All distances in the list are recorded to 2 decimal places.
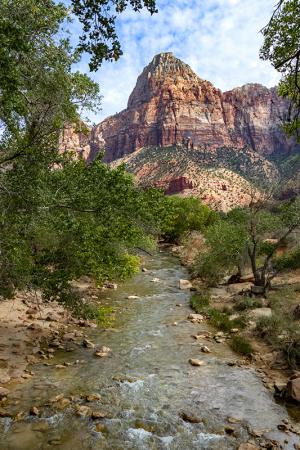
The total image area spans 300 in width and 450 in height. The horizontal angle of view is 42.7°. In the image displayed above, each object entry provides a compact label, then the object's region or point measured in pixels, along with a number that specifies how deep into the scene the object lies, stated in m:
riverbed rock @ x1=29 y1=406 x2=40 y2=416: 10.99
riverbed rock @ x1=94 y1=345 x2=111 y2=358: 15.76
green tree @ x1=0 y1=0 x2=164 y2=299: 9.55
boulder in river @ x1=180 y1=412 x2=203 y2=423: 10.94
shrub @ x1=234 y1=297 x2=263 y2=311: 21.58
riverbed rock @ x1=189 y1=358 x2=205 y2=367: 15.16
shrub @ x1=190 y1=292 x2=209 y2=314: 22.85
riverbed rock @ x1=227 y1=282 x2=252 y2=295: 25.47
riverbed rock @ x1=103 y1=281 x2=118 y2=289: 28.25
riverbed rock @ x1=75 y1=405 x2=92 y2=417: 11.08
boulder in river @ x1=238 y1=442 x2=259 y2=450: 9.44
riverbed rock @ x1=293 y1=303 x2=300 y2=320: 18.48
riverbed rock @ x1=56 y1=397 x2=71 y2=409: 11.48
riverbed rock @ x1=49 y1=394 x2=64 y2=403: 11.79
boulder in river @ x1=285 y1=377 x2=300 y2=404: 11.94
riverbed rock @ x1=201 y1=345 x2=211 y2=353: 16.58
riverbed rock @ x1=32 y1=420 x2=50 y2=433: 10.26
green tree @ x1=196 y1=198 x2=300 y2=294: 24.22
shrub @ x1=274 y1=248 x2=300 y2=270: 29.51
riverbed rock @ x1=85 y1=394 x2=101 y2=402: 11.98
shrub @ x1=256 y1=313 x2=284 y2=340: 17.23
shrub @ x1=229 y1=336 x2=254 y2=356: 16.55
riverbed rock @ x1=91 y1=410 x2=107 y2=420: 10.94
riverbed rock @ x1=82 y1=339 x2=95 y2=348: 16.74
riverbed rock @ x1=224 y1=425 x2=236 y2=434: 10.37
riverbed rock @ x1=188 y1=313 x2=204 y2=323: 21.06
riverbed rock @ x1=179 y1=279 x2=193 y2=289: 29.51
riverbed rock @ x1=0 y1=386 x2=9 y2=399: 11.99
